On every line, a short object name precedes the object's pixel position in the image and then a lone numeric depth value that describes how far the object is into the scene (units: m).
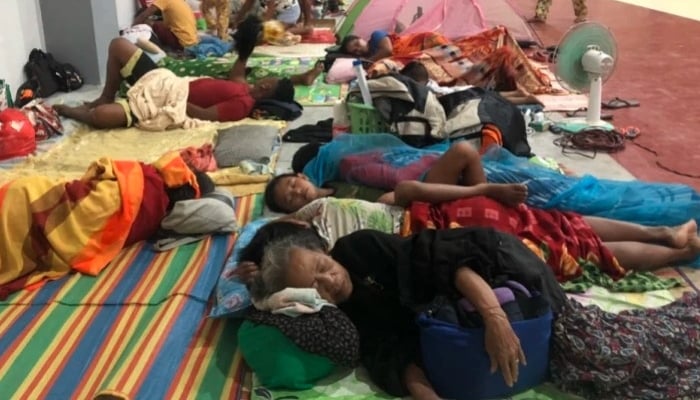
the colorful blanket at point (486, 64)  4.59
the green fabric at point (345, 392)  1.91
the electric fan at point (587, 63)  3.74
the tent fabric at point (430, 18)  5.53
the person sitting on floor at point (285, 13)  6.71
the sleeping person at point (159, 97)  4.12
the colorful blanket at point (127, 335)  2.02
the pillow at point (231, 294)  2.26
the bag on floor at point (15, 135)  3.68
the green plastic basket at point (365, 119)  3.39
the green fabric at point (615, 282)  2.35
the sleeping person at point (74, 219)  2.53
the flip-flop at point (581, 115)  4.24
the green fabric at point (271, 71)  4.81
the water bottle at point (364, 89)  3.40
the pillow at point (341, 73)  5.08
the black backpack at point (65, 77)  4.98
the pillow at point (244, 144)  3.57
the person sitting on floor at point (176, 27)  6.08
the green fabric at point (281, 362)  1.93
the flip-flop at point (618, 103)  4.45
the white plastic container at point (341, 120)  3.54
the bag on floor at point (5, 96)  4.08
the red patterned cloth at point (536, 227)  2.36
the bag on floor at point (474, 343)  1.82
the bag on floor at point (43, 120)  3.96
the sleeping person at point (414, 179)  2.41
